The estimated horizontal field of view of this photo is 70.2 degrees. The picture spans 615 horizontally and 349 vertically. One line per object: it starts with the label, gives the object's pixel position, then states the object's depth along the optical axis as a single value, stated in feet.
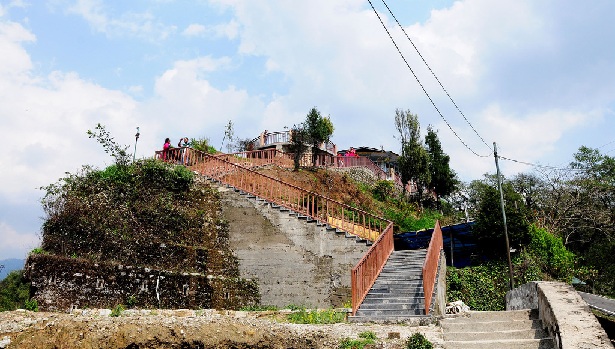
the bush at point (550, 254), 53.93
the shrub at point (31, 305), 38.22
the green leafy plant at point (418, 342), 24.66
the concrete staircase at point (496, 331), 25.46
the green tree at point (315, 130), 89.56
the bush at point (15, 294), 38.27
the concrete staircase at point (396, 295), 32.89
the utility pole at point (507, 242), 49.40
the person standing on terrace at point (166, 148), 60.18
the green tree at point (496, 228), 54.08
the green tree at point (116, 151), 55.42
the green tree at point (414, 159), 93.71
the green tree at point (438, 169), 100.42
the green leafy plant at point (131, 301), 41.47
